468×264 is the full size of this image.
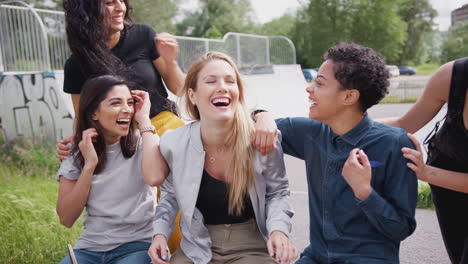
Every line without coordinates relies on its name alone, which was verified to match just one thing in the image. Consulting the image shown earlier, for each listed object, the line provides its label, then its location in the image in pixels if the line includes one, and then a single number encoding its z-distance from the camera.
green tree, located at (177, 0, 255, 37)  54.53
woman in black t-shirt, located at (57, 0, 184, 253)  2.56
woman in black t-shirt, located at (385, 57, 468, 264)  2.05
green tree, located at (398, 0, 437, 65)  40.44
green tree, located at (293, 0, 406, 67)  35.56
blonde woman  2.17
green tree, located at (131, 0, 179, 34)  41.53
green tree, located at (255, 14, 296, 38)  54.83
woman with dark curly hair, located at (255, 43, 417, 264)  1.90
